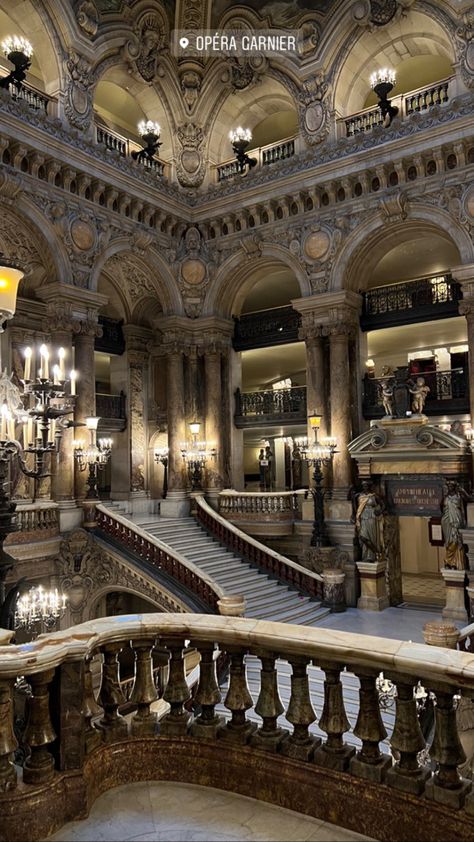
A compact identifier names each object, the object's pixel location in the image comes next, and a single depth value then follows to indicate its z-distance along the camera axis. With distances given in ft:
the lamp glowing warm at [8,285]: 14.64
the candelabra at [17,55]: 40.45
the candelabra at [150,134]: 52.19
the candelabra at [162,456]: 63.36
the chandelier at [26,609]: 24.37
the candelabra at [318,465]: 48.70
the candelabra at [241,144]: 52.06
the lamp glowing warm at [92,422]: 42.65
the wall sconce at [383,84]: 45.32
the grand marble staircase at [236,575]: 41.65
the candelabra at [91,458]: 45.91
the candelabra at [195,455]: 56.59
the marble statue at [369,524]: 46.78
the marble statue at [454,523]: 43.24
